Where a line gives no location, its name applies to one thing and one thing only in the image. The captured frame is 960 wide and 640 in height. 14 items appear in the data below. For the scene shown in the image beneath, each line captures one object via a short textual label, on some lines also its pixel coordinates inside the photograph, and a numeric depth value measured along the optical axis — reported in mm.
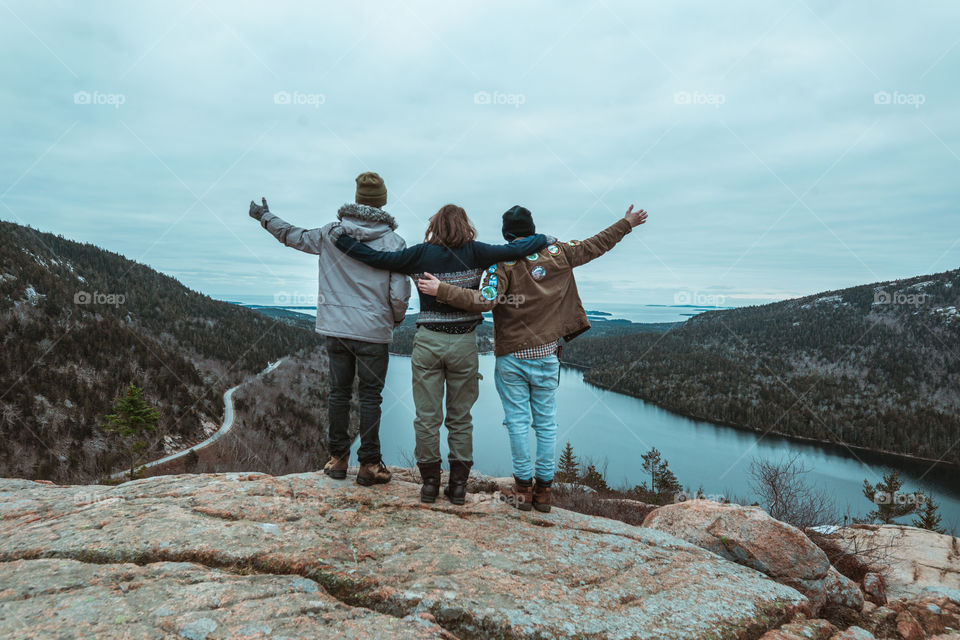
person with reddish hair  3877
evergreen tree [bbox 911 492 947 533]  20516
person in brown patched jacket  4059
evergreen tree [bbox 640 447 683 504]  30422
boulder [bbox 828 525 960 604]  5531
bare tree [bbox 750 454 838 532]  8798
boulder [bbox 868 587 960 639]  3779
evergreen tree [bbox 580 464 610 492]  22812
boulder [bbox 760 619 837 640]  2973
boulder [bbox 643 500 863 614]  4305
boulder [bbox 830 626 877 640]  3100
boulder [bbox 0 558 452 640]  2127
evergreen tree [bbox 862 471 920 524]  22255
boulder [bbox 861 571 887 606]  4723
